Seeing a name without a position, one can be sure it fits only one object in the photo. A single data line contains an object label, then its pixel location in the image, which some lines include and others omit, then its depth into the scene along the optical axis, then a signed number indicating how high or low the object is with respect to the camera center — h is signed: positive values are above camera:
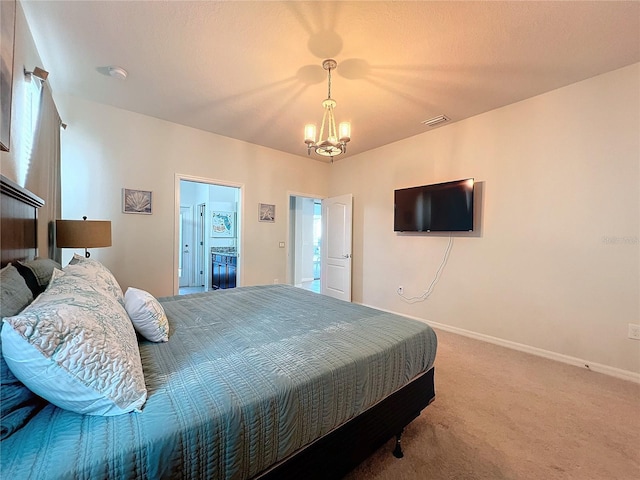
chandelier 2.19 +0.82
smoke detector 2.37 +1.48
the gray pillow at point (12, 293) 0.84 -0.23
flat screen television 3.19 +0.38
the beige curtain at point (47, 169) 1.95 +0.51
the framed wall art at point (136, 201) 3.24 +0.39
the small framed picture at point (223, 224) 6.02 +0.21
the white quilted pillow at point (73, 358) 0.70 -0.37
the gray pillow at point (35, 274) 1.25 -0.22
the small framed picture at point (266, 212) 4.37 +0.36
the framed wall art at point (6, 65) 1.35 +0.90
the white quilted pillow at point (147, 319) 1.32 -0.45
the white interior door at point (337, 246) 4.72 -0.23
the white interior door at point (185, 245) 6.29 -0.31
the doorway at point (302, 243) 6.30 -0.23
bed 0.70 -0.58
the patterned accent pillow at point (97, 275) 1.34 -0.25
